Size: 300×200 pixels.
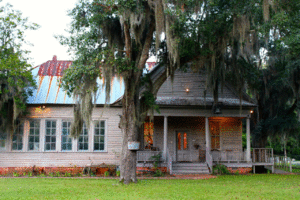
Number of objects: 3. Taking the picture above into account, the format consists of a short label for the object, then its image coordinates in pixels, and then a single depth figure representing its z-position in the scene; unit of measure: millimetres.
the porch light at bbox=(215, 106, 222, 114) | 16375
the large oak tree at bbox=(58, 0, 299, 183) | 11875
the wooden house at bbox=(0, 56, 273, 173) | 16656
